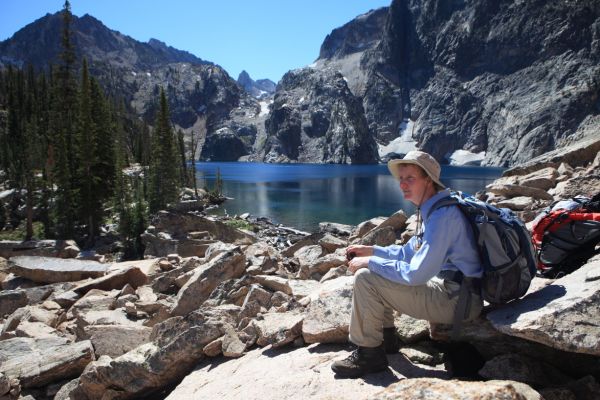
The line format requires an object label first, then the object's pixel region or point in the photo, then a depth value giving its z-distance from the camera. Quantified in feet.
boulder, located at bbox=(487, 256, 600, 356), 10.44
